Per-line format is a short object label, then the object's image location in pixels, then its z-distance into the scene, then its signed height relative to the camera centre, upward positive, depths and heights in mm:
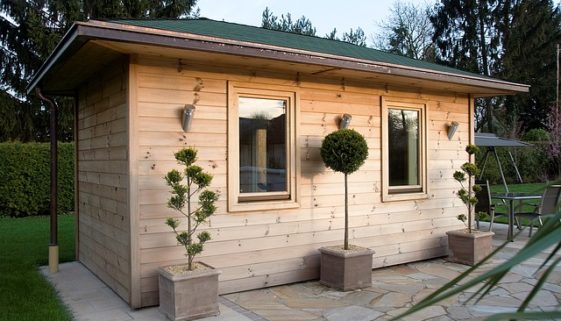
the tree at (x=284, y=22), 26406 +7628
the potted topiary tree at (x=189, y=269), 3826 -892
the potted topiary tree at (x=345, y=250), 4707 -883
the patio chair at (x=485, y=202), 7889 -678
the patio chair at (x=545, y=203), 6816 -606
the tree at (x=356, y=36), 28328 +7342
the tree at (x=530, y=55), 22266 +4919
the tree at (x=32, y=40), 13531 +3558
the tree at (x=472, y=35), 22516 +6021
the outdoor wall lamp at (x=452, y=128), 6438 +437
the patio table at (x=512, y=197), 7361 -579
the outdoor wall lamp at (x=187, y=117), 4355 +409
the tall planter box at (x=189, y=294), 3803 -1052
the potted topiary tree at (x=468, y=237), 5824 -924
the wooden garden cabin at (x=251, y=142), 4230 +208
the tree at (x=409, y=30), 25703 +7037
